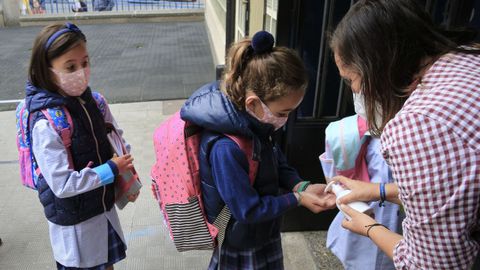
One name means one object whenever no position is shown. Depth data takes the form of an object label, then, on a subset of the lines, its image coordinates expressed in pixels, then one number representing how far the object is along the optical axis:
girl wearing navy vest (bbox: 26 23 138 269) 1.86
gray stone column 12.60
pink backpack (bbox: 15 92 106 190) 1.88
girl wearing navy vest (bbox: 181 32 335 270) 1.56
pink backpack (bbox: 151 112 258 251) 1.64
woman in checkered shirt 1.09
